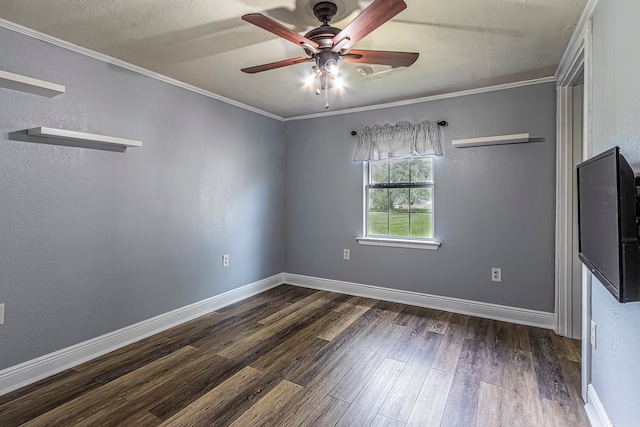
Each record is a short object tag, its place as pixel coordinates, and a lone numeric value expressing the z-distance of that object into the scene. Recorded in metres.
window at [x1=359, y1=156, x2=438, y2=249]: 3.60
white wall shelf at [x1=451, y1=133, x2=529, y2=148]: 2.88
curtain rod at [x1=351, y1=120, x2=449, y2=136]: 3.40
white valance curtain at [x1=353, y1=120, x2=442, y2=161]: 3.45
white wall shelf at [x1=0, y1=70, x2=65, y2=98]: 1.80
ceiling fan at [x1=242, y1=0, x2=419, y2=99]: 1.48
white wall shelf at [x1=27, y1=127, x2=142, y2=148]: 2.07
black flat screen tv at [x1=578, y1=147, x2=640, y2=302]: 1.11
